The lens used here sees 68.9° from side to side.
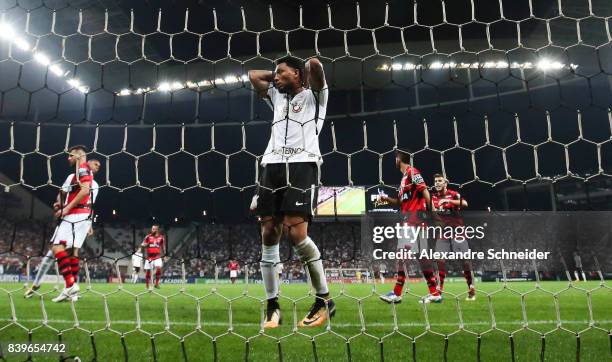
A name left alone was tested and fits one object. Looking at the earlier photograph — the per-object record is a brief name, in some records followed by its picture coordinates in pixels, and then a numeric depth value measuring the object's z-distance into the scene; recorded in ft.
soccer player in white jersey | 9.42
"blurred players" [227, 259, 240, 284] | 52.53
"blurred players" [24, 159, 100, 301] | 16.20
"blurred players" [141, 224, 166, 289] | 34.26
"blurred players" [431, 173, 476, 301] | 16.66
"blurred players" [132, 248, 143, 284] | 45.03
